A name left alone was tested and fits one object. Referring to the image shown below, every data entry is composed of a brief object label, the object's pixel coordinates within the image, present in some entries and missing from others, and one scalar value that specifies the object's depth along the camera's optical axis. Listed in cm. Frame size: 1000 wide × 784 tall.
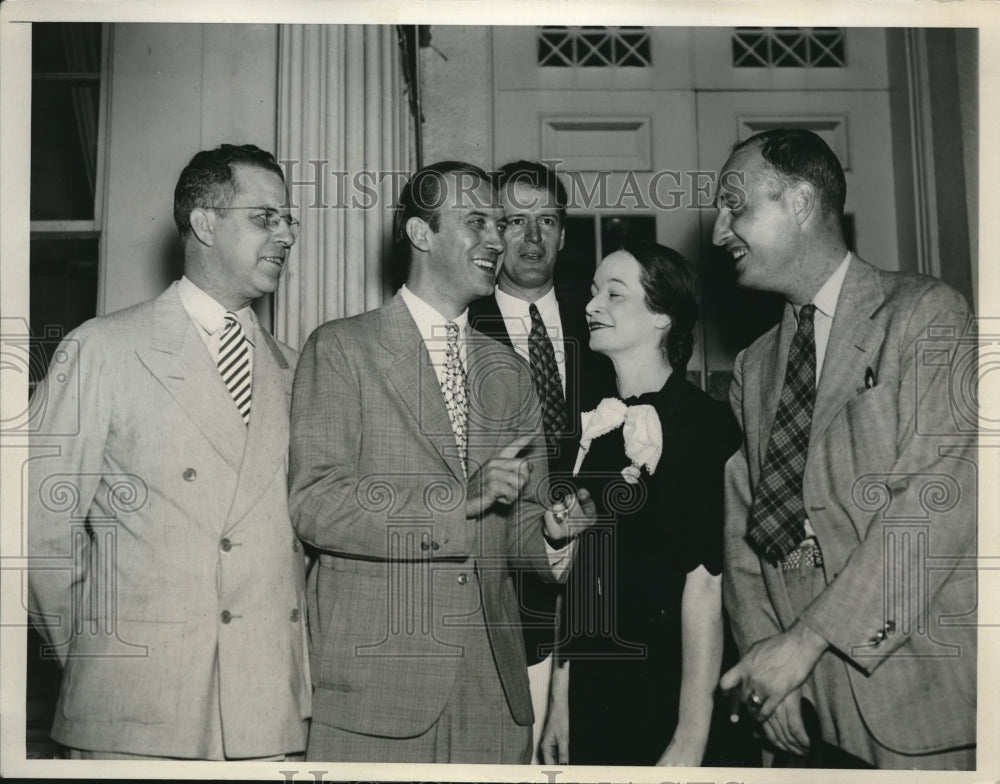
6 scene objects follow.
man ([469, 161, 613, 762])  357
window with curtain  370
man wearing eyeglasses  331
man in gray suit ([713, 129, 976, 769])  329
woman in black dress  344
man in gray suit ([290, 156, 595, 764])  331
